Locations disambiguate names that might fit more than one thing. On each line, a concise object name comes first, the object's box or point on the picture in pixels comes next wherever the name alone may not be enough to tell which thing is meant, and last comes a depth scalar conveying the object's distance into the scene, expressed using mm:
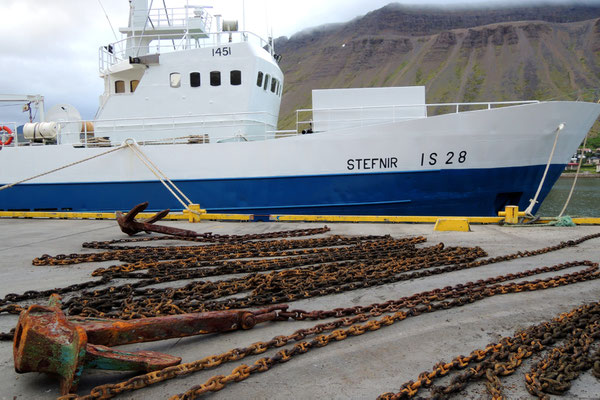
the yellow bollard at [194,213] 7543
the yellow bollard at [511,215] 6531
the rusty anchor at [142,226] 5651
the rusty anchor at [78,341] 1771
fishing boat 8281
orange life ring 11369
